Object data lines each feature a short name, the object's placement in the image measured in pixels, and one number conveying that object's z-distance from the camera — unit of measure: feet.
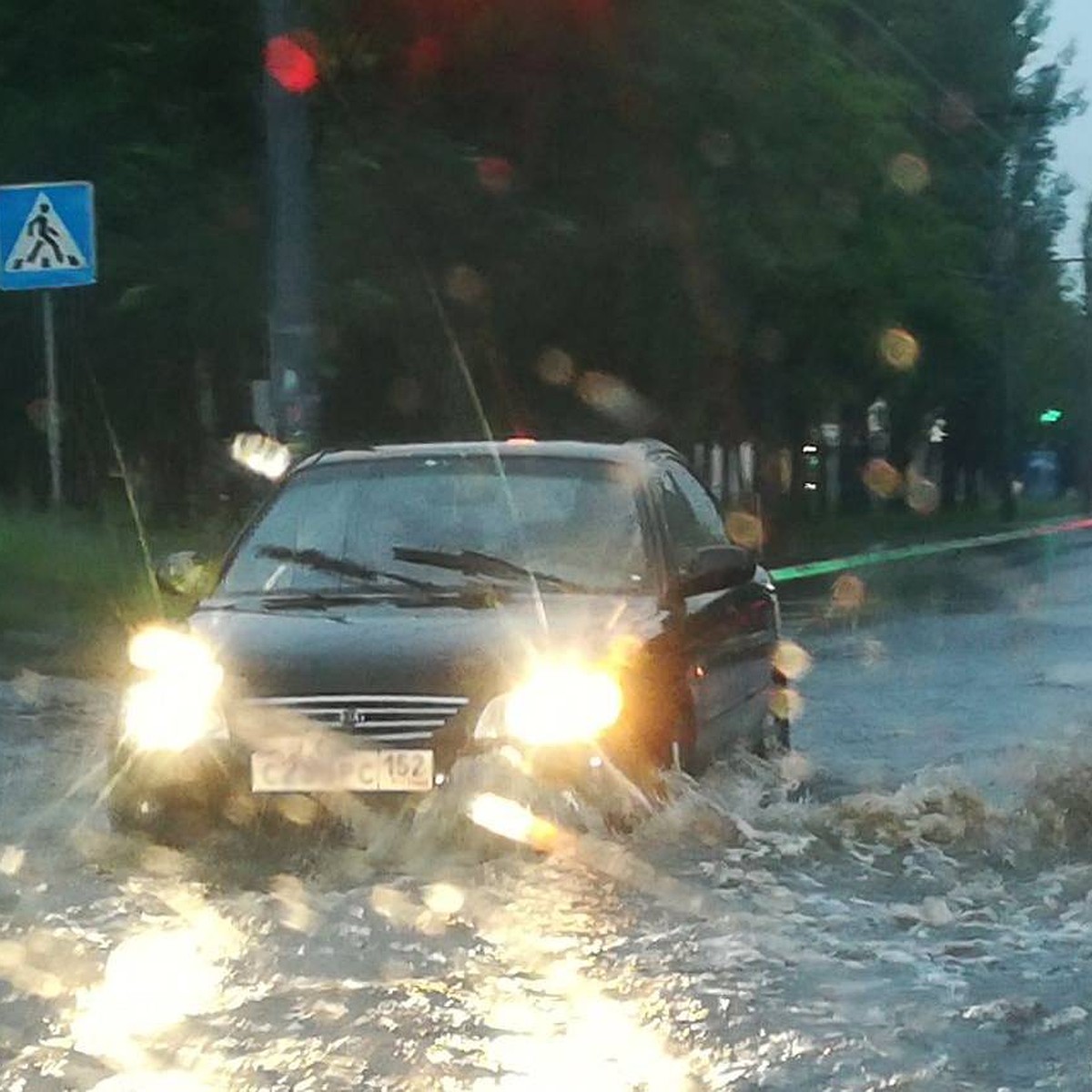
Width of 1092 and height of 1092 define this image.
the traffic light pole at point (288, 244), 54.70
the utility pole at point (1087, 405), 242.58
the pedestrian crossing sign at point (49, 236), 56.54
